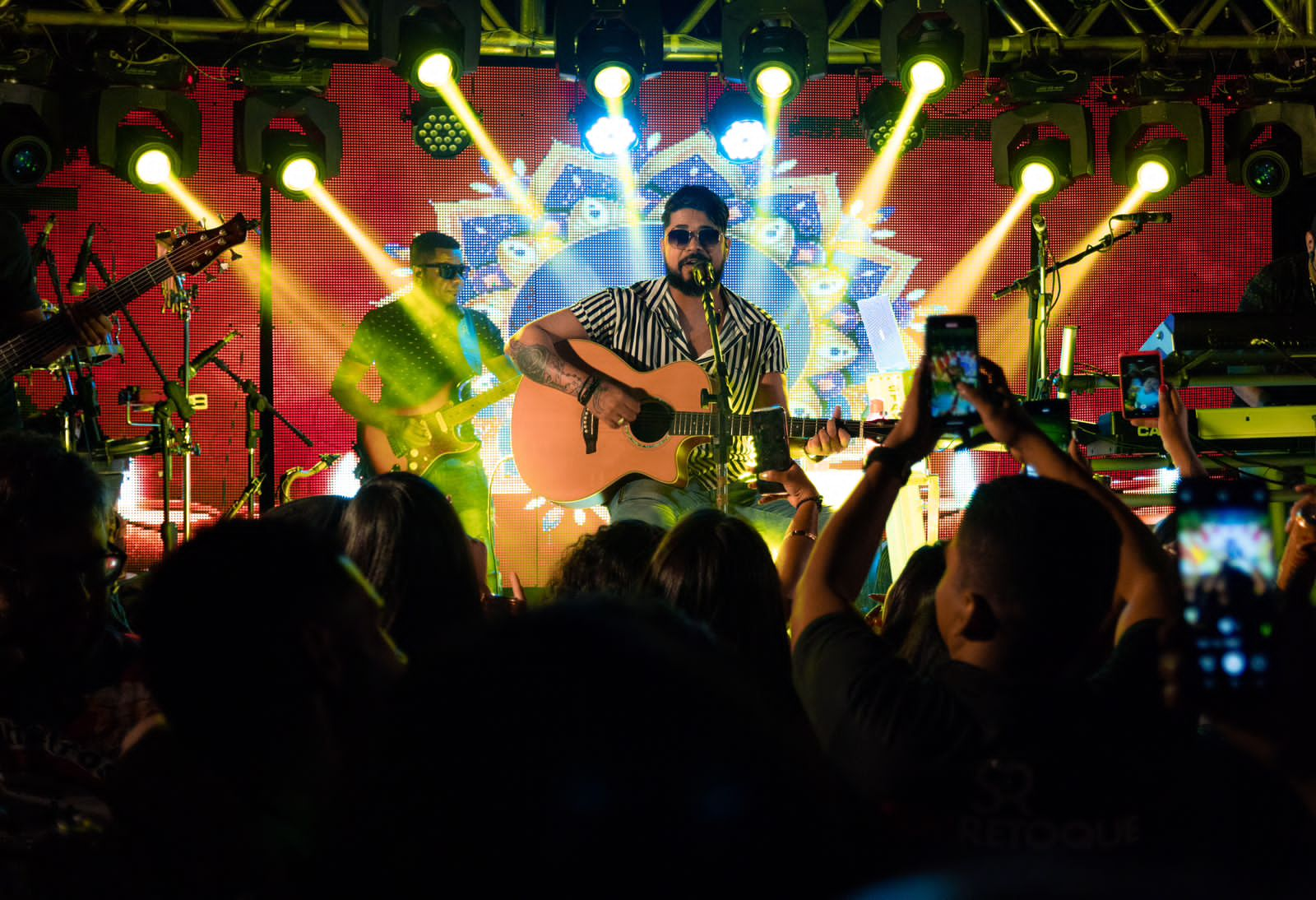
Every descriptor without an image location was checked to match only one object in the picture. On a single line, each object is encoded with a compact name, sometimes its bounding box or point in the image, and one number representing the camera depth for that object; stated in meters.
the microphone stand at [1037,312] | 6.22
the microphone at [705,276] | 4.55
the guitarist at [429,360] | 6.45
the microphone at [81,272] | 7.12
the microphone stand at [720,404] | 4.55
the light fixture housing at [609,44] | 6.61
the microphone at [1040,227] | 6.24
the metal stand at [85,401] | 6.21
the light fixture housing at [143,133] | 7.16
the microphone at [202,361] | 7.36
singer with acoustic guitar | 5.32
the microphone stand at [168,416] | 6.92
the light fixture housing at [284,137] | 7.32
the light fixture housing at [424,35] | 6.56
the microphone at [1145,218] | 5.90
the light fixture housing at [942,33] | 6.69
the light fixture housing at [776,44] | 6.65
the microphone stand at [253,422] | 7.39
